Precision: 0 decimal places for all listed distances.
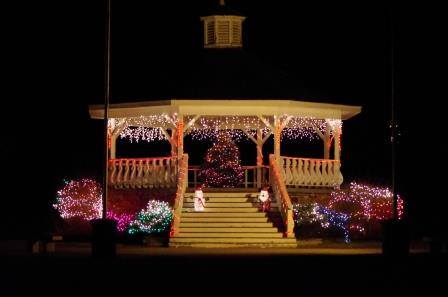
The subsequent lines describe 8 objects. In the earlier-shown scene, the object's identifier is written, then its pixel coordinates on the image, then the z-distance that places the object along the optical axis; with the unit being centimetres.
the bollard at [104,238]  3681
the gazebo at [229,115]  4431
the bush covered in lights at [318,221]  4566
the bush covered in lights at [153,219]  4494
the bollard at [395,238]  3794
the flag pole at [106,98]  3734
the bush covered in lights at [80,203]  4741
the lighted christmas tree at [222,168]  4850
